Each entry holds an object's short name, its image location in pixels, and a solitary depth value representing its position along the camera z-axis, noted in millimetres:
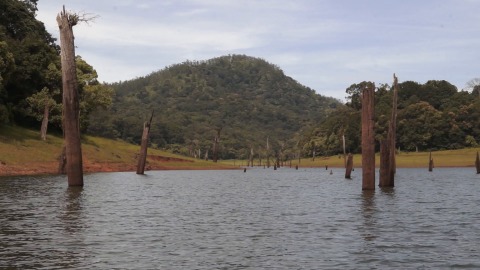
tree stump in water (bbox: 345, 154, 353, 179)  72619
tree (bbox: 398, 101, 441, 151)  160875
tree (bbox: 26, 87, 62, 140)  86125
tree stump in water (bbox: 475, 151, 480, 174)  84875
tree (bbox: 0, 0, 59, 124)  82938
